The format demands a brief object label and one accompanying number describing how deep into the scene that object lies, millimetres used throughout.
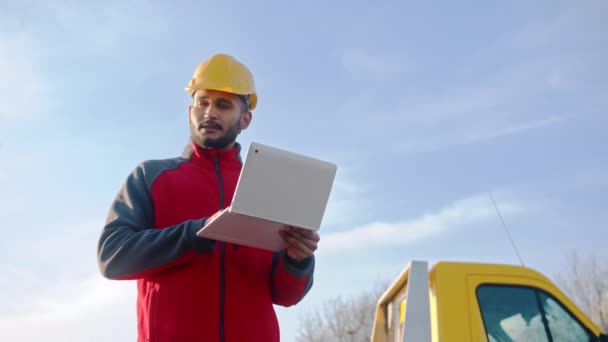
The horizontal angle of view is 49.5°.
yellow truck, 3205
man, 2535
